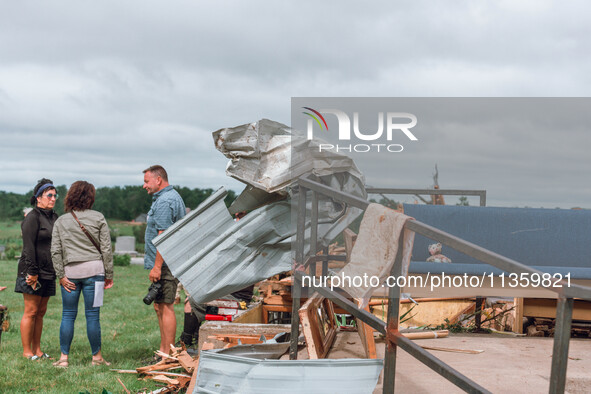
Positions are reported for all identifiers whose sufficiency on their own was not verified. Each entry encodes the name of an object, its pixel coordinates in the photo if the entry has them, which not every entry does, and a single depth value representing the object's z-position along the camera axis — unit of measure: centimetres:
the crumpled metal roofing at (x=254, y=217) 450
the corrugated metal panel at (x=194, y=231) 485
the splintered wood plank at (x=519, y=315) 612
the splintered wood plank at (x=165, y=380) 503
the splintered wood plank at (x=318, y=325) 396
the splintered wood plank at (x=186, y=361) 523
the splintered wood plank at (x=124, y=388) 486
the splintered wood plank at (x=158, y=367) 555
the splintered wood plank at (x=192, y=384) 409
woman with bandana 618
